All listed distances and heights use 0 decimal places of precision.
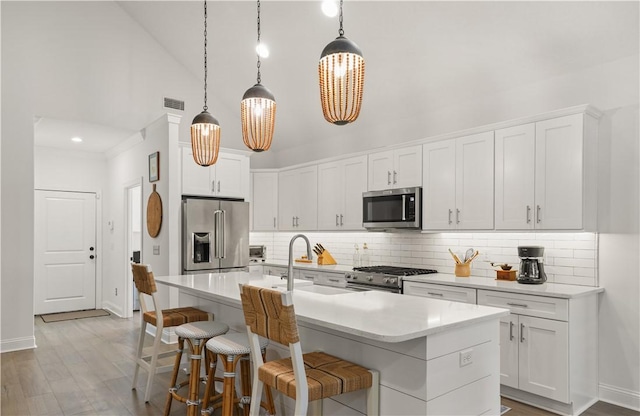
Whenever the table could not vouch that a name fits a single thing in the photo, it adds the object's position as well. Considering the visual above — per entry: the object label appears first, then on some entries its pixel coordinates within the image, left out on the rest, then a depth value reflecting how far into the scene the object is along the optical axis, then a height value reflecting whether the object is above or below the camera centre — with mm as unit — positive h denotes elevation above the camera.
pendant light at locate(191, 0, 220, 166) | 3402 +571
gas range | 4383 -678
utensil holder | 4246 -554
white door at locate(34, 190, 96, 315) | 7035 -689
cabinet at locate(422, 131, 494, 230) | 4066 +282
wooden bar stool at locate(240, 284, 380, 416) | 1953 -771
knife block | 5766 -621
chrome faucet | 2636 -357
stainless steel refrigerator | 5395 -306
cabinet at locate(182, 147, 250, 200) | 5539 +450
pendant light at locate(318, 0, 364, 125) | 2205 +676
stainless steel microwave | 4633 +32
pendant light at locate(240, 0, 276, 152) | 2867 +625
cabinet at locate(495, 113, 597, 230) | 3469 +319
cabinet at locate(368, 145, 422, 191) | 4695 +485
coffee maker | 3654 -443
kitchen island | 1976 -675
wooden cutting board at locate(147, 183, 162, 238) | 5490 -47
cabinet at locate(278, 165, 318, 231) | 6023 +181
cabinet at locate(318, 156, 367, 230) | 5363 +242
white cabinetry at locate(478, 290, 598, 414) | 3223 -1044
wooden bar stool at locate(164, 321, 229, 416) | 2924 -931
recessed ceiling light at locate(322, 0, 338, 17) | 4289 +2013
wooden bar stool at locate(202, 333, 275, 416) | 2590 -963
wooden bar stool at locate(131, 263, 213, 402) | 3402 -848
